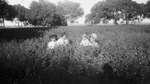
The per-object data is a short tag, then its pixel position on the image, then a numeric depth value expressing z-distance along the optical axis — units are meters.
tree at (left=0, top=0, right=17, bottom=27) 57.88
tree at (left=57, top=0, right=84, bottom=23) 80.95
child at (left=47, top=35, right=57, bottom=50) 7.28
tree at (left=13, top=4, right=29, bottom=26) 75.75
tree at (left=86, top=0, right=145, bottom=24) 57.28
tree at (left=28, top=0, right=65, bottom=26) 53.16
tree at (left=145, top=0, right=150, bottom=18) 68.06
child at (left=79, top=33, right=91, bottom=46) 8.11
